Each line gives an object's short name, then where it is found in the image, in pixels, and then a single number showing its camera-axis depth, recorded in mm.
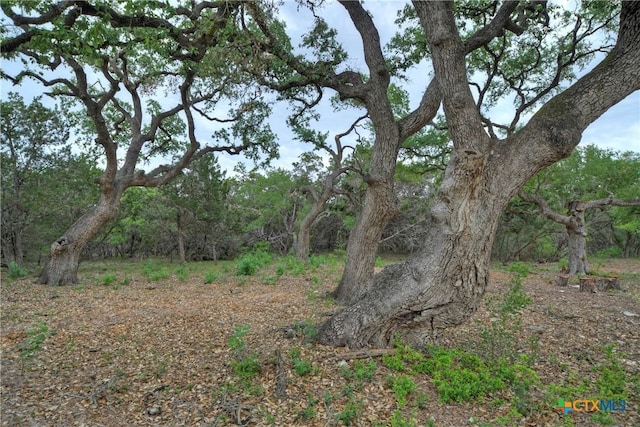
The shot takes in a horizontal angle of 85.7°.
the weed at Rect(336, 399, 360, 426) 2561
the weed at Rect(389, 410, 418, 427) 2433
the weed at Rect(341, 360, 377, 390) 3070
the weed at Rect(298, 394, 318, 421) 2635
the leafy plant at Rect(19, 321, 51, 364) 3720
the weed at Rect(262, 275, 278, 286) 8836
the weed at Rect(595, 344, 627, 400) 2951
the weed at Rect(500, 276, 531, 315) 3779
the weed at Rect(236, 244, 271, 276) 10422
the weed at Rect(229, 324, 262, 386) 3172
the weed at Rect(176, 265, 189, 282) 9929
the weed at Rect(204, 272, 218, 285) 9219
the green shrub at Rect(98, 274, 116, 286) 8594
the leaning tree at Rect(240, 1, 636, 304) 5613
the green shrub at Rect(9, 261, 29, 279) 9664
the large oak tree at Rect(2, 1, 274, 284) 4105
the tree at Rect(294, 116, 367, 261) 9711
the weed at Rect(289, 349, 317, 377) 3188
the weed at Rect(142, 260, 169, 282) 9742
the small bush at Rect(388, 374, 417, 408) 2764
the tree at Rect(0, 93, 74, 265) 10906
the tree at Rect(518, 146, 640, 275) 11203
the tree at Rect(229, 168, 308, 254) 21092
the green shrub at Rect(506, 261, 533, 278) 4563
